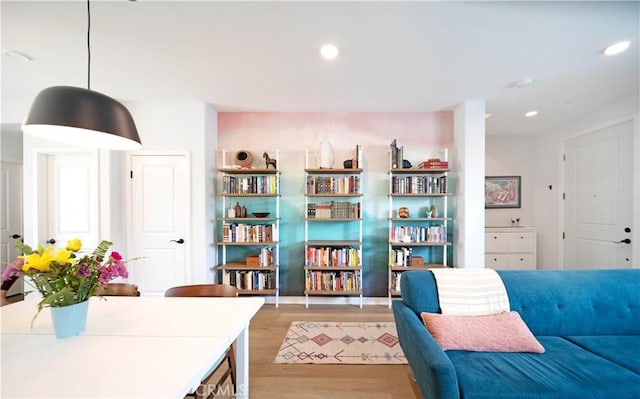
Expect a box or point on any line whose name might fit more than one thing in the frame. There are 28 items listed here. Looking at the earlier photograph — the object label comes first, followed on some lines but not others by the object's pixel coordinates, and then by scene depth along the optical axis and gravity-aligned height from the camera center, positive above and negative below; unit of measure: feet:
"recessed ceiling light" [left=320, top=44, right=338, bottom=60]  7.00 +4.09
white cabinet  13.69 -2.73
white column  10.56 +0.55
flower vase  3.66 -1.78
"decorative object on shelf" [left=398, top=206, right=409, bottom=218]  11.23 -0.72
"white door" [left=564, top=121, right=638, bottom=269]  10.38 -0.13
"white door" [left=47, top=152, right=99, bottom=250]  11.21 -0.02
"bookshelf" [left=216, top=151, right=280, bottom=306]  11.07 -1.58
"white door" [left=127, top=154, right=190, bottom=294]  11.03 -0.90
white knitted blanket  5.83 -2.27
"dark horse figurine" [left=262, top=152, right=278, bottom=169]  11.25 +1.58
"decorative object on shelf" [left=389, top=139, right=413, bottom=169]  11.05 +1.68
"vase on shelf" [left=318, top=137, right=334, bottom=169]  11.18 +1.87
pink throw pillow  5.15 -2.83
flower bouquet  3.55 -1.08
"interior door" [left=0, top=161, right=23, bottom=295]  12.35 -0.62
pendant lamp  3.61 +1.22
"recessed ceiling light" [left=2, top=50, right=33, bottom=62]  7.22 +4.11
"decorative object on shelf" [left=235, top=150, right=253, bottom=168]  11.36 +1.75
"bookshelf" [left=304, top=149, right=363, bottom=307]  10.98 -2.23
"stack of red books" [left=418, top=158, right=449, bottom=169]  10.87 +1.39
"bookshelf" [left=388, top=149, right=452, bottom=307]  10.91 -0.95
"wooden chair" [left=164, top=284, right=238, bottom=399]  5.84 -2.18
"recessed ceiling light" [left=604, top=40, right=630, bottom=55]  6.88 +4.08
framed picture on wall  15.10 +0.25
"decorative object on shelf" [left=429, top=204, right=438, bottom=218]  11.34 -0.69
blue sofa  4.16 -3.06
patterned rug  7.50 -4.79
